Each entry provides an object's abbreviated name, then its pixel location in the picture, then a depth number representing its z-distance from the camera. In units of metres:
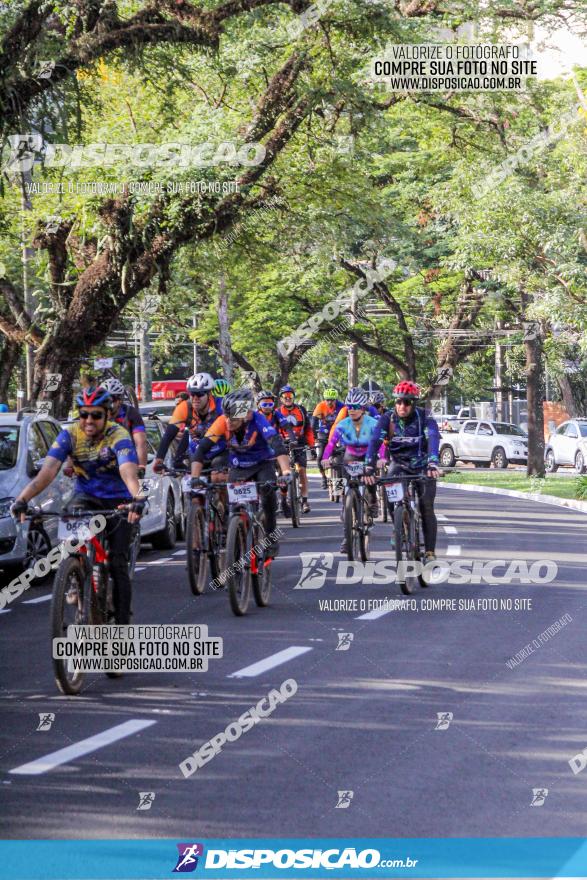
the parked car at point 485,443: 50.22
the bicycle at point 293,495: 21.62
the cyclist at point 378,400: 23.67
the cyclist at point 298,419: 23.36
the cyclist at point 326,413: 24.08
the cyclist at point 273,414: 21.69
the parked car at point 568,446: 43.44
